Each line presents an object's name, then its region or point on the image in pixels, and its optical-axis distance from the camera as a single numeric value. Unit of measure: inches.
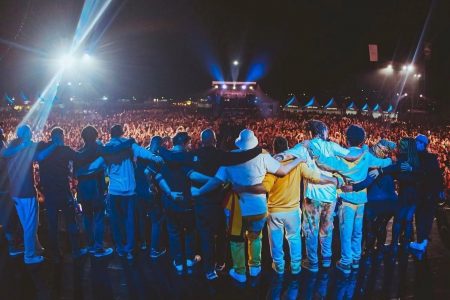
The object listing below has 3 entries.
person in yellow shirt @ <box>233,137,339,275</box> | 172.1
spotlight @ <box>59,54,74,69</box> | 838.5
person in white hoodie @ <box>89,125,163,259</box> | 195.8
